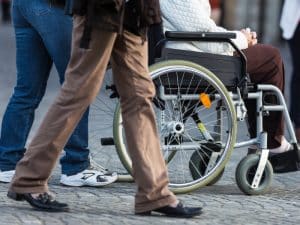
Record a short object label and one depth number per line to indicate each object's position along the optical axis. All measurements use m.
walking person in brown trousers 10.43
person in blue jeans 11.99
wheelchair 11.86
